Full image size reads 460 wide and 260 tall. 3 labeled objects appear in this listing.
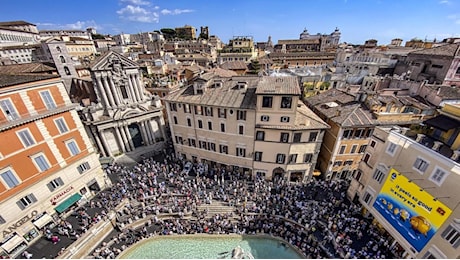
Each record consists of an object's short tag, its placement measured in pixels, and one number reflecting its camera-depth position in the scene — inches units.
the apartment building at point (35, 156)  764.0
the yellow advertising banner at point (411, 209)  631.2
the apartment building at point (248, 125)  980.6
